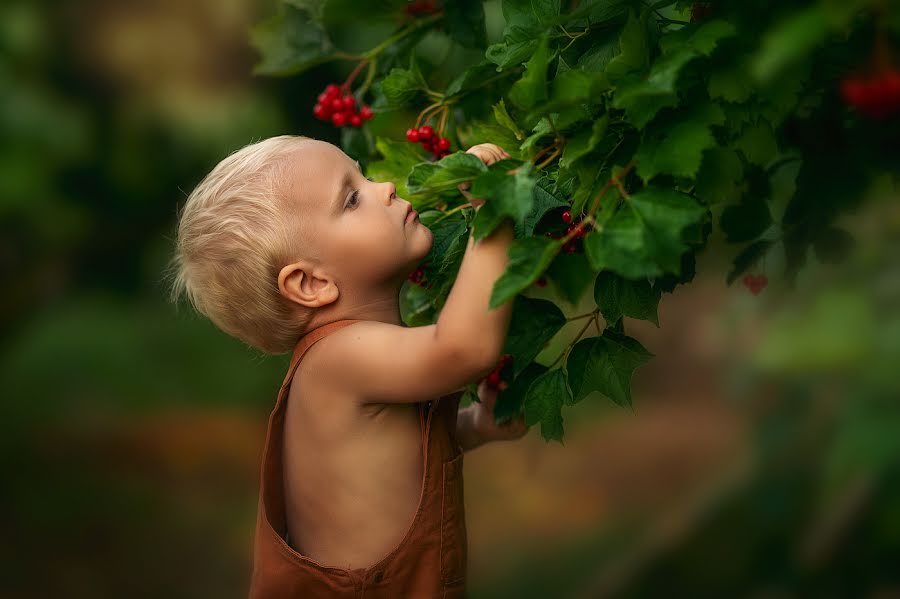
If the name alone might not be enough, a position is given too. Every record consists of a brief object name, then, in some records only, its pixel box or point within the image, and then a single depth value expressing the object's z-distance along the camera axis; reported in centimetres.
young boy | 148
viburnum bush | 129
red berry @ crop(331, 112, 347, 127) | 164
